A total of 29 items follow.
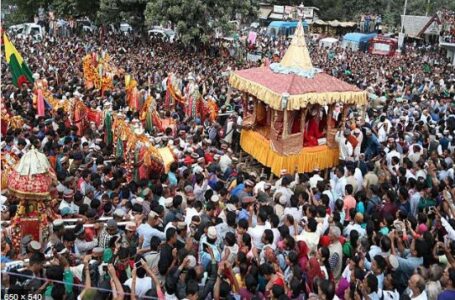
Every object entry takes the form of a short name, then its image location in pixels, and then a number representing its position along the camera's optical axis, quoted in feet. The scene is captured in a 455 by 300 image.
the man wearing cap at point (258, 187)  25.26
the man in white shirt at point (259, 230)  19.42
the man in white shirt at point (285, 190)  24.06
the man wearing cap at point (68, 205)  21.70
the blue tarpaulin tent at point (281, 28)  120.88
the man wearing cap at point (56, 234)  18.89
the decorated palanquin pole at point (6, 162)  23.52
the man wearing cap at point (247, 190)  23.97
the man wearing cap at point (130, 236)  18.89
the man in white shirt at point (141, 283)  15.90
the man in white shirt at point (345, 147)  33.42
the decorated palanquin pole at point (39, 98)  37.52
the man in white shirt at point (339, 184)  25.80
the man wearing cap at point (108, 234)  18.69
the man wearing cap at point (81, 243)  18.74
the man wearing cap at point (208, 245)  17.81
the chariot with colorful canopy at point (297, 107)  32.71
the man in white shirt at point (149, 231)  19.27
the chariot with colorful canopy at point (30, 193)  19.56
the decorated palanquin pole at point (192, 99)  41.01
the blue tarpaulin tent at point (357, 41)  107.86
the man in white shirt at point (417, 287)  15.60
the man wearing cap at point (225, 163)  28.71
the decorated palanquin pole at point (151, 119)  37.93
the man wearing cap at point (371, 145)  33.63
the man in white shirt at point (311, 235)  19.15
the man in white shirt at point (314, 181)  26.84
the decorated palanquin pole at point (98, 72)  48.39
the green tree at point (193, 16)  72.13
